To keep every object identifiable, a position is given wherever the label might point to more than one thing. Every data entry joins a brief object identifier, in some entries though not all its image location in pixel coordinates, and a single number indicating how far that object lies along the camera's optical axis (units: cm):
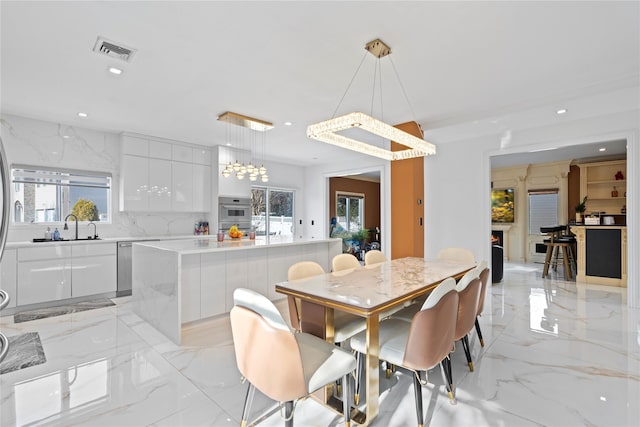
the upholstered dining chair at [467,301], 202
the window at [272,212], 755
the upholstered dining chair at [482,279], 237
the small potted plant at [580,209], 635
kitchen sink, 422
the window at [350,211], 939
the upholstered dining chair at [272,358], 135
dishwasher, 471
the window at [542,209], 770
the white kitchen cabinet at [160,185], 525
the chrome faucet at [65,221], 466
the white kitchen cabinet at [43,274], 392
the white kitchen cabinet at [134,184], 497
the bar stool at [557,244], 592
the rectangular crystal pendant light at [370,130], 225
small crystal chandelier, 428
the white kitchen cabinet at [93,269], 432
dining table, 173
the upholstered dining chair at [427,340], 164
